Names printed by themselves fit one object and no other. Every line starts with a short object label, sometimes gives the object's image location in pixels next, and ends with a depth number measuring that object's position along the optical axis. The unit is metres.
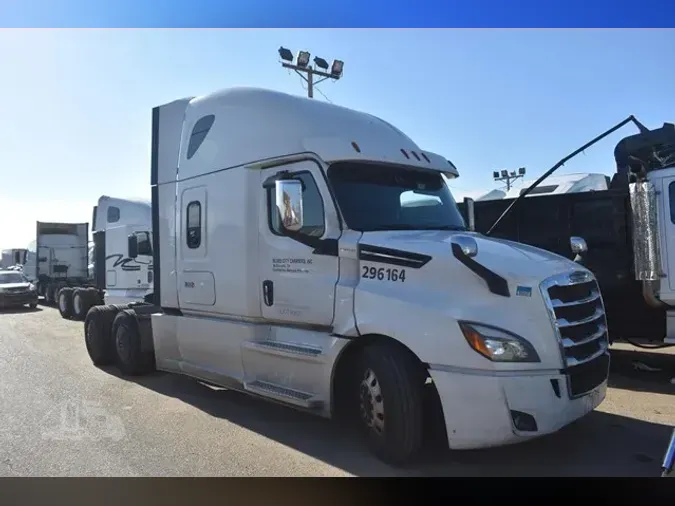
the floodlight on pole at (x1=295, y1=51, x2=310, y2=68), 21.42
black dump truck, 7.25
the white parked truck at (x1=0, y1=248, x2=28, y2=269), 27.11
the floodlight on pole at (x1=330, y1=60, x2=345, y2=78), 22.72
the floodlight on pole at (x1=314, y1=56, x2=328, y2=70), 21.89
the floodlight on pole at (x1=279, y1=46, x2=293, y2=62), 21.09
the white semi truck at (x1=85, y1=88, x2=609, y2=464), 4.10
